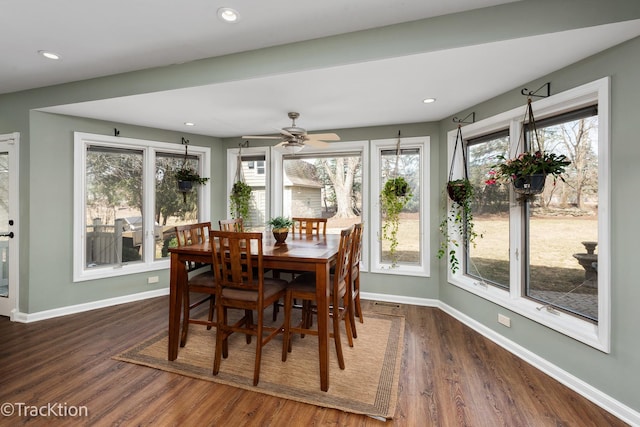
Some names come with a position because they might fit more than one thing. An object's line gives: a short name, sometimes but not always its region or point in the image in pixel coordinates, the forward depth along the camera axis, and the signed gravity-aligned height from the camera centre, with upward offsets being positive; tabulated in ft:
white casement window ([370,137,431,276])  12.91 +0.13
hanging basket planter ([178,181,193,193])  14.20 +1.37
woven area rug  6.83 -4.18
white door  11.16 -0.37
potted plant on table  9.73 -0.47
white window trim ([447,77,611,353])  6.57 -0.54
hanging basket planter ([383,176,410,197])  12.43 +1.16
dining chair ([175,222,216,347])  8.70 -2.08
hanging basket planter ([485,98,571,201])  7.19 +1.10
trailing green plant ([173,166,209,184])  14.19 +1.88
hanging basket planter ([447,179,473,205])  10.41 +0.85
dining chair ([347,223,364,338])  9.19 -2.00
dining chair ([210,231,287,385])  7.22 -1.87
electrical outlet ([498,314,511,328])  9.08 -3.34
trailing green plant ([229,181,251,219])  15.11 +0.78
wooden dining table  7.18 -1.32
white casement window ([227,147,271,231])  15.39 +1.92
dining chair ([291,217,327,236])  12.54 -0.35
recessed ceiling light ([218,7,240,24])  6.47 +4.50
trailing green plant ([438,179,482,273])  10.52 -0.37
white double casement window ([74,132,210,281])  12.13 +0.51
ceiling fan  9.60 +2.55
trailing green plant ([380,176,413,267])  12.51 +0.40
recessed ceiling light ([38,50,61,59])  8.25 +4.57
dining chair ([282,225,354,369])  7.84 -2.14
